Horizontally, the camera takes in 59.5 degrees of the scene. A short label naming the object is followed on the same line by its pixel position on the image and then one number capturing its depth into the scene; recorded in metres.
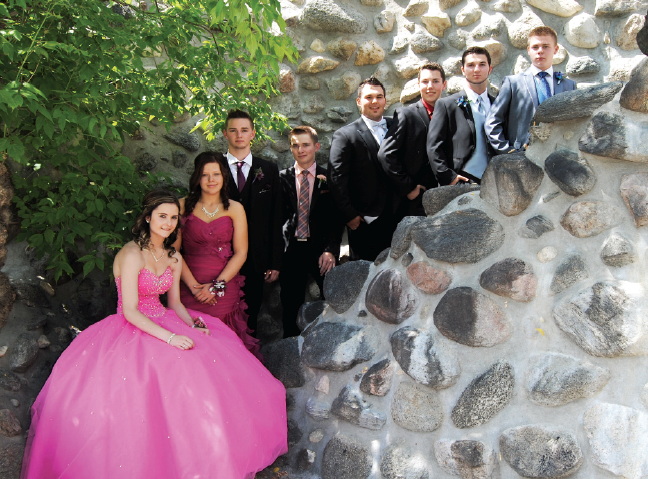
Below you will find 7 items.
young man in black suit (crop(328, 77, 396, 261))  3.57
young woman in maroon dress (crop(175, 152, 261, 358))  3.37
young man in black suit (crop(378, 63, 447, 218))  3.48
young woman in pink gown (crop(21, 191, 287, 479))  2.44
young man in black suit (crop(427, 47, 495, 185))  3.30
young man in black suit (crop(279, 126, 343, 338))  3.66
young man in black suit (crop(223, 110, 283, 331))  3.56
